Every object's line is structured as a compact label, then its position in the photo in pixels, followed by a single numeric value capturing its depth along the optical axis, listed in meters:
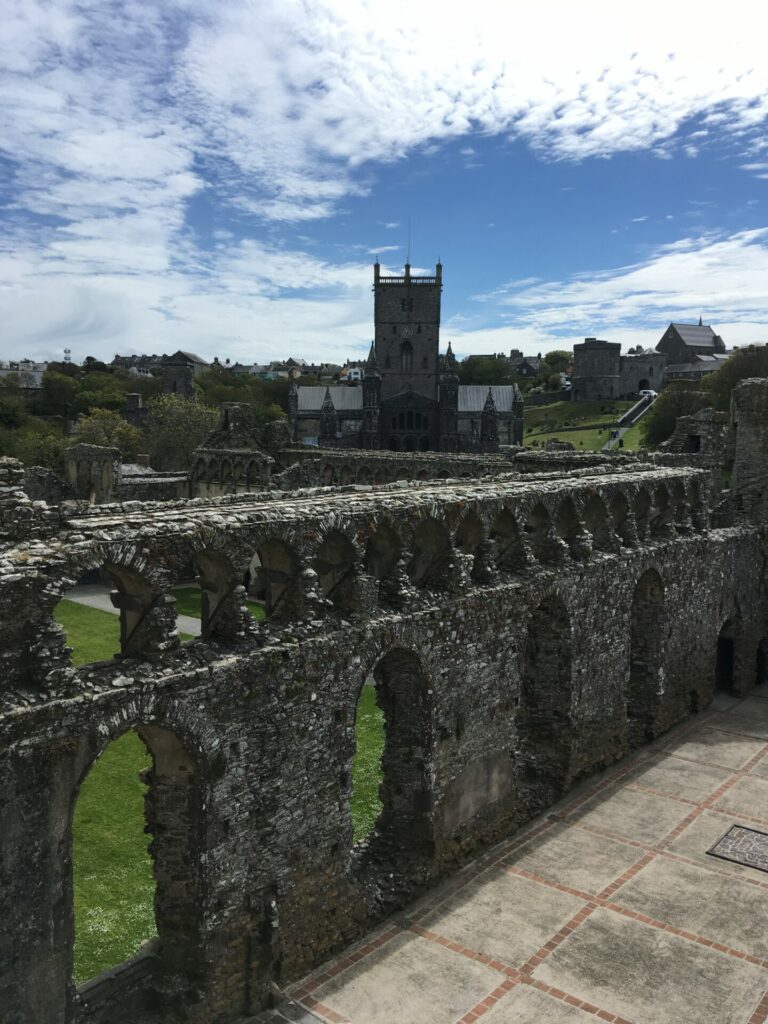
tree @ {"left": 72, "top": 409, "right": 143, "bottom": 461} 58.88
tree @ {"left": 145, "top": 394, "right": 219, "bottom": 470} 59.53
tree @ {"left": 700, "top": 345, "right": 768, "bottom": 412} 58.22
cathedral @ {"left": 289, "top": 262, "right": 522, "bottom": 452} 75.06
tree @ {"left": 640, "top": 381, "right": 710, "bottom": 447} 59.84
